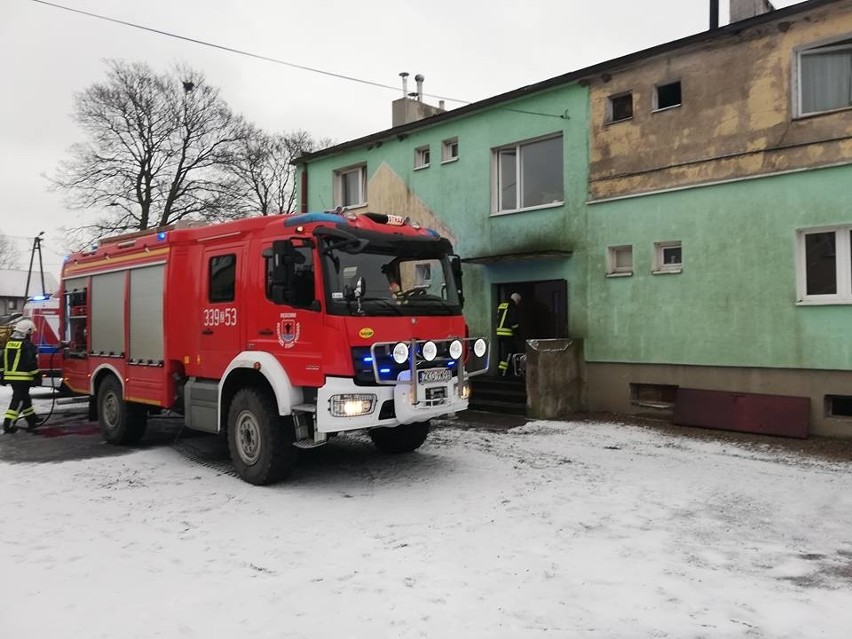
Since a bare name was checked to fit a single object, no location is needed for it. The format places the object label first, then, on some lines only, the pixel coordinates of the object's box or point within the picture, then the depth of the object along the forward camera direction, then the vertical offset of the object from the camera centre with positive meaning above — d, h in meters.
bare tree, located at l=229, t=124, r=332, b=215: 36.19 +9.86
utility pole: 50.62 +6.80
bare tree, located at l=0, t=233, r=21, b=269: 79.27 +9.46
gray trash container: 11.06 -0.98
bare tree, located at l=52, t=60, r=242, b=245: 31.31 +9.36
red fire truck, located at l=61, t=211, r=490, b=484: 6.44 -0.07
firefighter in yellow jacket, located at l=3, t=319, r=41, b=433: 10.45 -0.72
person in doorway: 12.74 -0.09
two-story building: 9.23 +1.81
